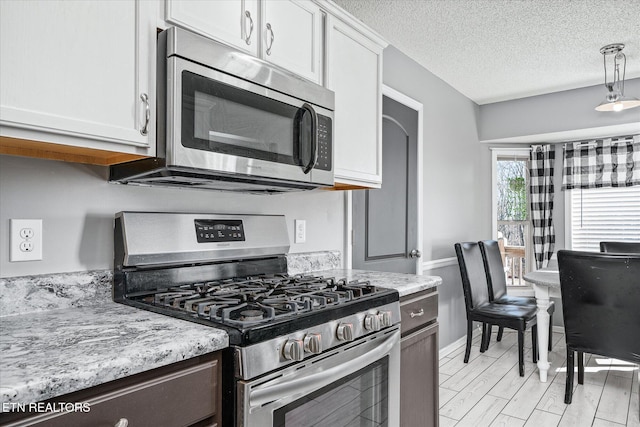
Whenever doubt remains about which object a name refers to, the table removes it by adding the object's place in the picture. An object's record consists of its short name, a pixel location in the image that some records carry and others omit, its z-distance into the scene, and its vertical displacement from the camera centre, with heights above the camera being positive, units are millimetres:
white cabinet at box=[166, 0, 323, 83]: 1327 +680
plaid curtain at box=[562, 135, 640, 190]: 4043 +566
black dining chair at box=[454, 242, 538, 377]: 3145 -713
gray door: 2670 +85
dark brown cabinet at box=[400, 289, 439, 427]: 1792 -640
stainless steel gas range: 1061 -272
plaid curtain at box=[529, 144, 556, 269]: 4492 +187
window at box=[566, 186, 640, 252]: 4160 +37
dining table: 3021 -655
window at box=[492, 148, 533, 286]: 4703 +94
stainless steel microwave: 1232 +321
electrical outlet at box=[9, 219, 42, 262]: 1192 -63
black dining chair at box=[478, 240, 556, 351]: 3652 -553
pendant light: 3105 +1221
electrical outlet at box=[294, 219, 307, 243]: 2143 -61
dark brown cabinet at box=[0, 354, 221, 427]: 760 -368
